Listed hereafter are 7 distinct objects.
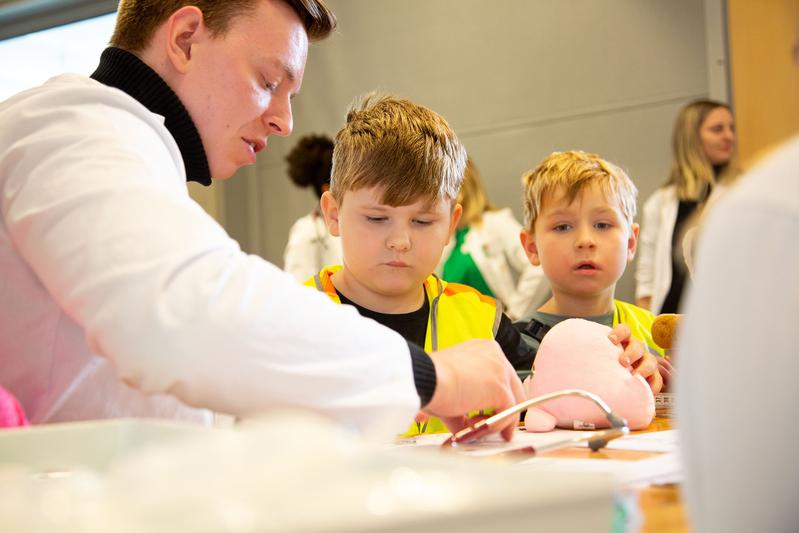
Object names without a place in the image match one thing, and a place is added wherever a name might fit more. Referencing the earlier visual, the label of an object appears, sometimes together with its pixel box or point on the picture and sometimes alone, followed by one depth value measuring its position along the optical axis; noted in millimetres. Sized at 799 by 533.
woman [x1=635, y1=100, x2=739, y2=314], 4023
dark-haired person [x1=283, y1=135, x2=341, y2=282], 4457
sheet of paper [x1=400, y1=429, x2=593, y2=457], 957
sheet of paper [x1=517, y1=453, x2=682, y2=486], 708
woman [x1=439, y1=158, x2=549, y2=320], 4223
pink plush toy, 1211
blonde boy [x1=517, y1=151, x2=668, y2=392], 1959
